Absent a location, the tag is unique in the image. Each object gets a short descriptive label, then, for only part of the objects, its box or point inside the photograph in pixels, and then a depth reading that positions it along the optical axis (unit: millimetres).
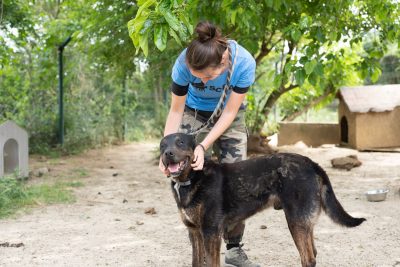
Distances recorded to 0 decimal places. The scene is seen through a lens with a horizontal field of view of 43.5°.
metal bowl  5996
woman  3160
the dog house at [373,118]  10477
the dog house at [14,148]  7461
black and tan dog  3367
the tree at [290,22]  3020
